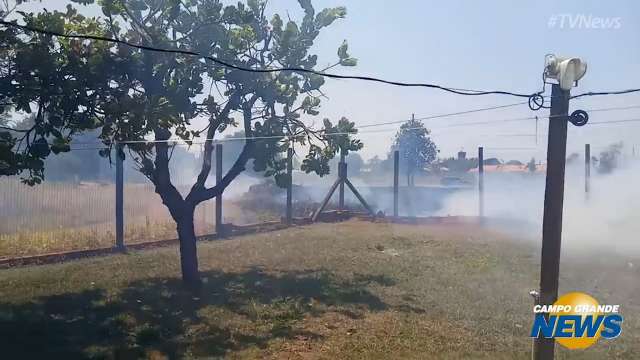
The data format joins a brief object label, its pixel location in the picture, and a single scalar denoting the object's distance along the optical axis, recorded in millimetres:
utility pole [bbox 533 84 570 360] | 6586
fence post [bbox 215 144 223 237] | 18188
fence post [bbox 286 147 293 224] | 21141
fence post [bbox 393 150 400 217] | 24719
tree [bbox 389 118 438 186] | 49281
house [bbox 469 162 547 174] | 41675
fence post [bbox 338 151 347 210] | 23445
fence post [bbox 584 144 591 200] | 24500
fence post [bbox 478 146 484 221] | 23656
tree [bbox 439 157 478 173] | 63569
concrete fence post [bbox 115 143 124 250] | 14969
